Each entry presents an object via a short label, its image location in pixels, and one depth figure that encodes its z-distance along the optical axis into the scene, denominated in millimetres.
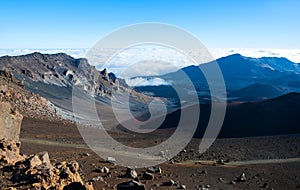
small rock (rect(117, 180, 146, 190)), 15555
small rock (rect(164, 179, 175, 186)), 19994
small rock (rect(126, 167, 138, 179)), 21078
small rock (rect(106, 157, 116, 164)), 25375
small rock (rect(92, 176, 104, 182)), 20120
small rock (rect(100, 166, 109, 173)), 22125
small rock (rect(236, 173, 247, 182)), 22156
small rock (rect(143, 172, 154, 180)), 20766
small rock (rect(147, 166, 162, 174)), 22111
